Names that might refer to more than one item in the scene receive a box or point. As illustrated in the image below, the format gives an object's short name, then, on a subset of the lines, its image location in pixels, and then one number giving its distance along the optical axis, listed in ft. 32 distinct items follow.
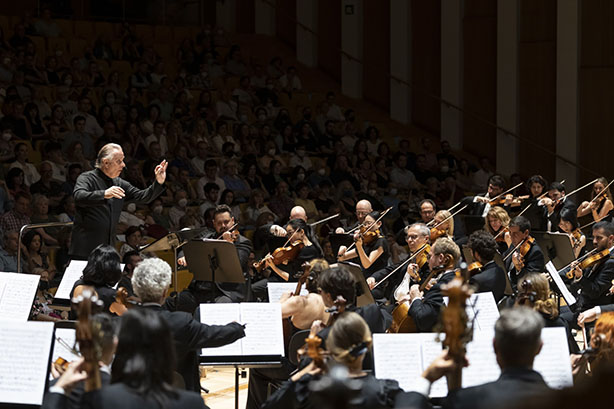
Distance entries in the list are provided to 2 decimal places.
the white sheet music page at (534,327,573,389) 25.14
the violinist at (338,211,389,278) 49.41
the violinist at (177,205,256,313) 42.63
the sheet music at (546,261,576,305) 37.84
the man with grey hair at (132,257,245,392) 26.57
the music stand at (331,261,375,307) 37.79
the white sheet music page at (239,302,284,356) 30.74
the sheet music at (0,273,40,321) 30.81
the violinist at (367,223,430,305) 39.99
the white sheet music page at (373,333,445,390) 23.98
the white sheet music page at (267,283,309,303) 36.79
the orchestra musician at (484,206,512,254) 48.69
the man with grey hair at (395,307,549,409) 18.40
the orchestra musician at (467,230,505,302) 36.82
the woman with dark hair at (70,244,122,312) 31.36
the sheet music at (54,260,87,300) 36.35
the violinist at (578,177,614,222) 59.98
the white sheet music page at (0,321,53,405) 23.30
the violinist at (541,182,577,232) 59.43
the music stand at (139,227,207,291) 40.53
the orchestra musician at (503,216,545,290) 43.40
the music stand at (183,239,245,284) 40.46
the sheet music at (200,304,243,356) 30.51
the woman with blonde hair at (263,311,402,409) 20.34
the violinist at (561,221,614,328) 41.43
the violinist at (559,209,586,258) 51.80
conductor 38.94
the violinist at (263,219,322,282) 46.54
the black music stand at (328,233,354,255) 50.43
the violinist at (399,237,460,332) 32.38
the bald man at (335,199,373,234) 53.70
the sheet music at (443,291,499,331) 31.09
